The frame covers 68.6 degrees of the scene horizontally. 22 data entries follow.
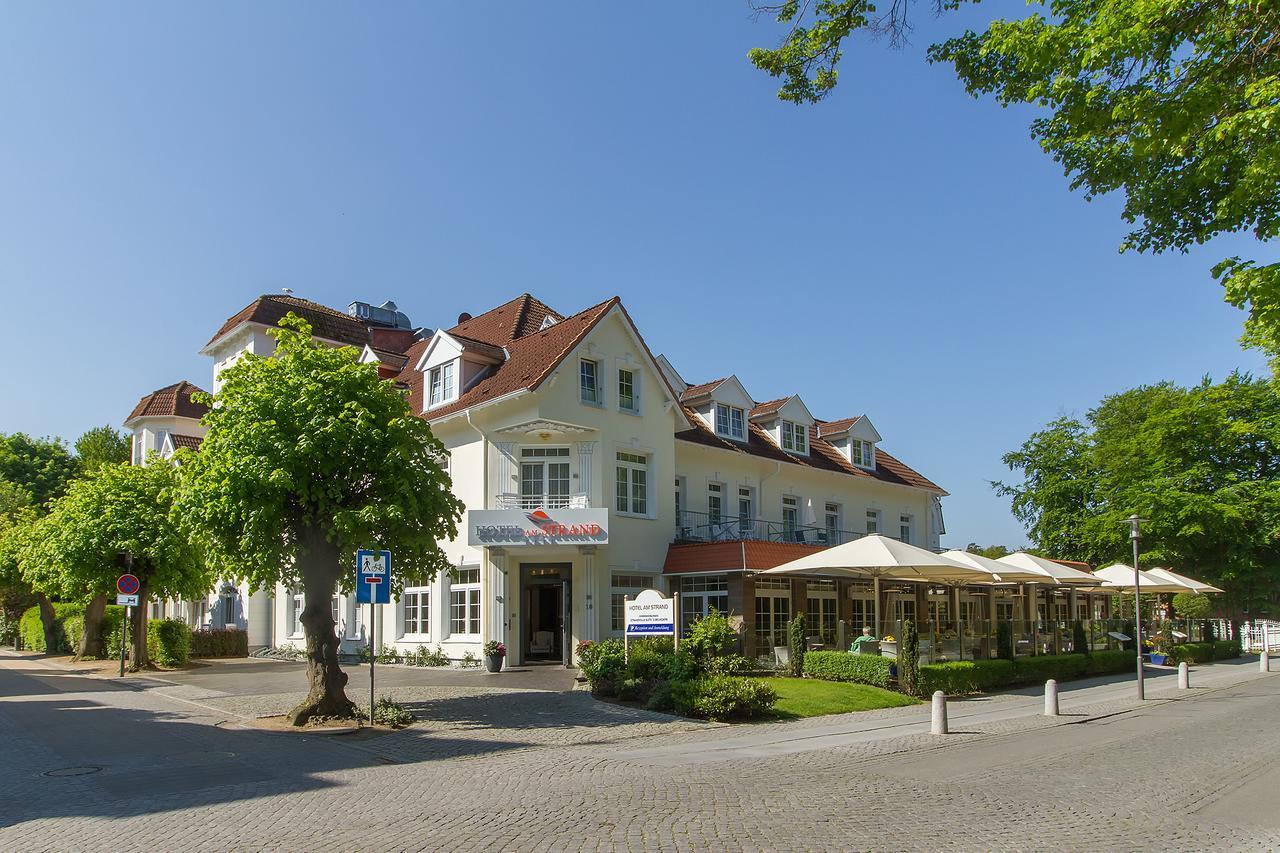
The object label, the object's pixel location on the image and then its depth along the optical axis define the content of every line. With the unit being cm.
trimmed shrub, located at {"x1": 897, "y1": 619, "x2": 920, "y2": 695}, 2112
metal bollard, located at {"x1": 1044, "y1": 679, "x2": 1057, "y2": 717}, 1853
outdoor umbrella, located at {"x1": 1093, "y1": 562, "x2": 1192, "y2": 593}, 3409
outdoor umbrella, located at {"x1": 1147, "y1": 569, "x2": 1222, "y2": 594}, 3519
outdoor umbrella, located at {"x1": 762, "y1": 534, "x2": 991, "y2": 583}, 2219
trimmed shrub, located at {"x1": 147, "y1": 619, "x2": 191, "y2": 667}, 2831
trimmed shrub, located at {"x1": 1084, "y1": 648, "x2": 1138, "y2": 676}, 2938
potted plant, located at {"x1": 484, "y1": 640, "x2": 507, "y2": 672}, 2481
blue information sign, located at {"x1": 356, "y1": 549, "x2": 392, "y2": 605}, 1503
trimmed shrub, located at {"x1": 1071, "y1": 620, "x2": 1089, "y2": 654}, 2989
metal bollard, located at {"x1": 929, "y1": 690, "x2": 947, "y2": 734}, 1549
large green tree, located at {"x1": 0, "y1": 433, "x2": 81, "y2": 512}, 5916
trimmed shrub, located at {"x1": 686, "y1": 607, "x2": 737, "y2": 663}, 2077
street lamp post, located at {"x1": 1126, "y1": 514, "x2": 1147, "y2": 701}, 2194
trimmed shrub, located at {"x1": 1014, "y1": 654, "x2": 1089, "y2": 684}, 2547
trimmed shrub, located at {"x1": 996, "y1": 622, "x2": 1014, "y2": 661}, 2544
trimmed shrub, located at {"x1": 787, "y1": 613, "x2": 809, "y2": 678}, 2316
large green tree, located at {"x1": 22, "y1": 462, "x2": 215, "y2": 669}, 2648
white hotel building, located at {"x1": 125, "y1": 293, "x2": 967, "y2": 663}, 2622
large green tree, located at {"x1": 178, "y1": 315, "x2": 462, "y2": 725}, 1620
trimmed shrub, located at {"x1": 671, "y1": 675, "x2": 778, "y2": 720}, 1680
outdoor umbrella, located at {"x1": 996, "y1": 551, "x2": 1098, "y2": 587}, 2852
